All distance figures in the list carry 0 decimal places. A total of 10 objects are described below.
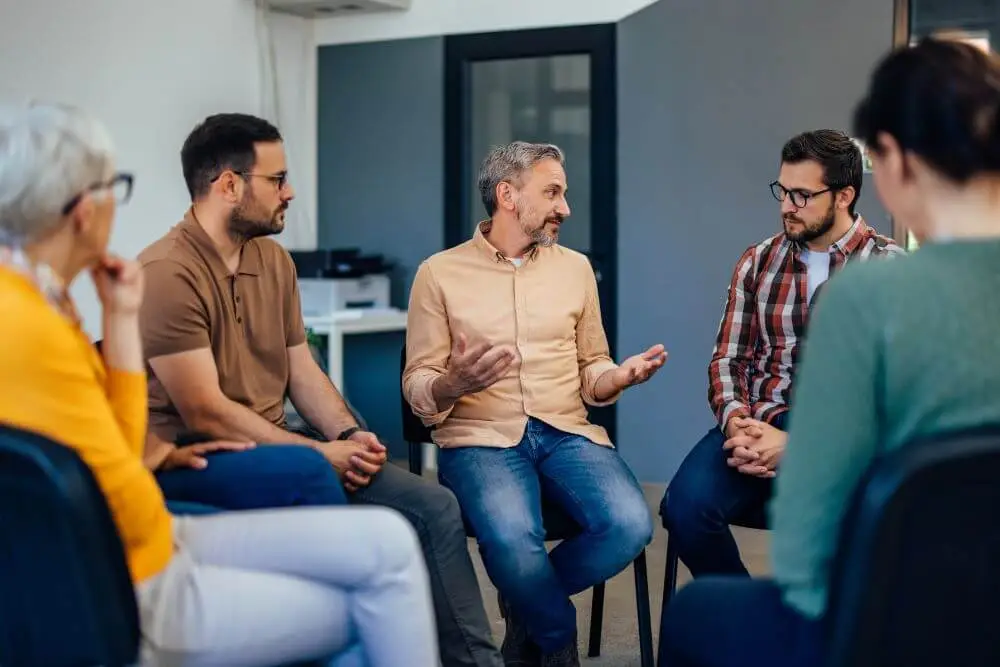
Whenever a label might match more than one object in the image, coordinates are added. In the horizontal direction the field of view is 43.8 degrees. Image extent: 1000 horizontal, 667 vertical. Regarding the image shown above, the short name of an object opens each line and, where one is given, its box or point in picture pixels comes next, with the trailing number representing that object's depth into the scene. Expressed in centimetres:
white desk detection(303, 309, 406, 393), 527
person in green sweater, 139
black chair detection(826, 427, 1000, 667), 128
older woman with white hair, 156
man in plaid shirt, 277
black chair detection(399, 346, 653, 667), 276
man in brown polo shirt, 244
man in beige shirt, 263
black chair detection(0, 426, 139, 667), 146
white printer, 547
